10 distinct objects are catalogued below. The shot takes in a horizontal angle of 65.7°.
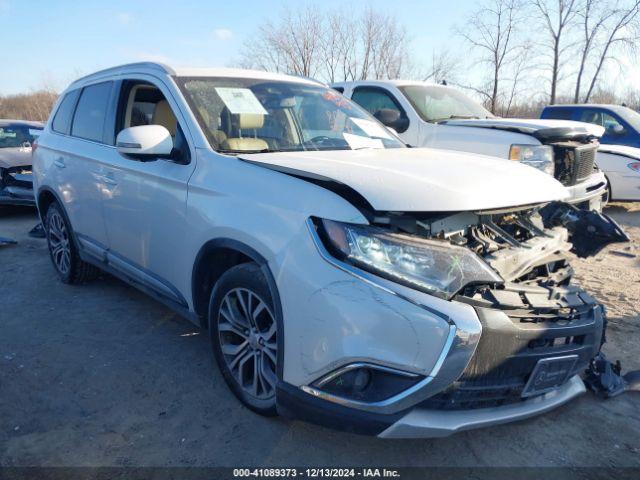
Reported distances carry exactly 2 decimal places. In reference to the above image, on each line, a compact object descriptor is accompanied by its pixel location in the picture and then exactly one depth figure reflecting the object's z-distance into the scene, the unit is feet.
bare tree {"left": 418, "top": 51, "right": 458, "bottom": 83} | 74.78
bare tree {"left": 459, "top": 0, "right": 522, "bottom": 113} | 69.87
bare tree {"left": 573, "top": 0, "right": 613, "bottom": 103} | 67.10
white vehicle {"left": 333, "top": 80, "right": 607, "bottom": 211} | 17.57
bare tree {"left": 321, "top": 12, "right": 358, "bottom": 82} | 78.59
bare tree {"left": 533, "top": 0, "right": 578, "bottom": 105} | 68.29
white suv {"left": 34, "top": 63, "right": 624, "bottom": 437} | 6.41
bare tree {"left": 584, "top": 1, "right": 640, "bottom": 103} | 64.80
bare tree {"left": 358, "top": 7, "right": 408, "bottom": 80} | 77.66
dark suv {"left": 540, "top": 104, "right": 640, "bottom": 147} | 29.99
